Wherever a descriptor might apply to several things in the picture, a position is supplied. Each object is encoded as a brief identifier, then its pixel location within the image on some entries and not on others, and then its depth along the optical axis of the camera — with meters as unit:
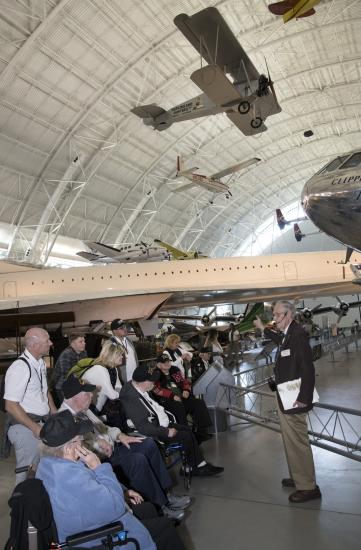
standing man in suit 4.00
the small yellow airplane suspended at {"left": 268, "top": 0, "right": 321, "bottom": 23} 11.16
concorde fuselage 12.86
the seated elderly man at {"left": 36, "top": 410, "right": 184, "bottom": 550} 2.36
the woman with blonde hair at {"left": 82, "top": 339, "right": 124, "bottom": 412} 4.56
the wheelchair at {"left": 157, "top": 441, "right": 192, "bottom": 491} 4.26
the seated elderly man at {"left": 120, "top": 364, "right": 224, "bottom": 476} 4.24
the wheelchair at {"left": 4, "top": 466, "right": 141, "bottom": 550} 2.27
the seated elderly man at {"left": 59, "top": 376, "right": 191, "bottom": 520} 3.30
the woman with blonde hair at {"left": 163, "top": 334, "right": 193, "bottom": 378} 6.41
